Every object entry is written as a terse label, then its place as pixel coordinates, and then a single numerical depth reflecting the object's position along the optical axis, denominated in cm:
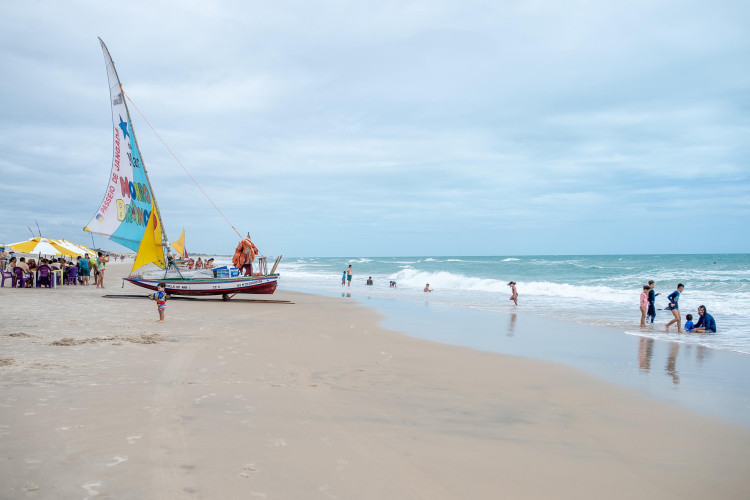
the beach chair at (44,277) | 2169
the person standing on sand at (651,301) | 1601
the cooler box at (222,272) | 2084
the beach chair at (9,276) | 2208
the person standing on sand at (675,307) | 1486
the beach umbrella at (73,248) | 2539
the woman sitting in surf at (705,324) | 1442
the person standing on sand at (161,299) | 1243
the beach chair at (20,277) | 2148
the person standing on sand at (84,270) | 2508
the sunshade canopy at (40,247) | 2328
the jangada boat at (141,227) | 1905
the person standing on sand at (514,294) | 2189
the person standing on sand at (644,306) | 1567
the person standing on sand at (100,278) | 2372
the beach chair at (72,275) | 2436
